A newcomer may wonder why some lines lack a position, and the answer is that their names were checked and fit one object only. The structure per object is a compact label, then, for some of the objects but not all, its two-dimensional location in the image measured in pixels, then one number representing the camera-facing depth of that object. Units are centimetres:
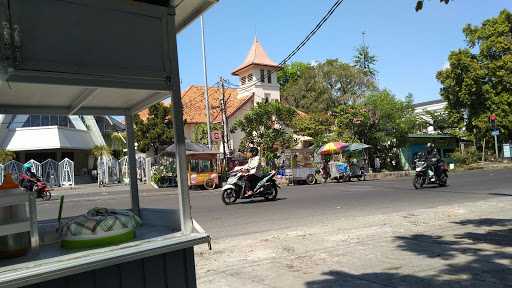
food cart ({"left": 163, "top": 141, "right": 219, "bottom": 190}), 2234
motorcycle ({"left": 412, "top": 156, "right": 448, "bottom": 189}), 1612
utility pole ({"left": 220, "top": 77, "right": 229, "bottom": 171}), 2827
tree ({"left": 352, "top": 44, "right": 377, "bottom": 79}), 5388
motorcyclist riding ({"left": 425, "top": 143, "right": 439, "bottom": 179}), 1622
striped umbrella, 2741
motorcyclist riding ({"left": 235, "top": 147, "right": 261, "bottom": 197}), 1363
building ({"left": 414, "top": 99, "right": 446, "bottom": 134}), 6042
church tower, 4303
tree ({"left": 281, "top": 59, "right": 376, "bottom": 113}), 4144
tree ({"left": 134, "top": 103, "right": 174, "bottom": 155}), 3269
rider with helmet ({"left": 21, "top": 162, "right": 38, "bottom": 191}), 1706
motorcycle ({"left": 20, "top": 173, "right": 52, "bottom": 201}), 1734
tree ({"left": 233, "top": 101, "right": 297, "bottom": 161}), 2875
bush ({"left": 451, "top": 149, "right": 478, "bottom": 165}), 3557
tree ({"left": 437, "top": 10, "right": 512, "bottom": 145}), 3603
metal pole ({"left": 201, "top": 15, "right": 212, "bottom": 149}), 2841
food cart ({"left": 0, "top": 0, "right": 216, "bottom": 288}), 213
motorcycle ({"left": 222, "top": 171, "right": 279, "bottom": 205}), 1342
